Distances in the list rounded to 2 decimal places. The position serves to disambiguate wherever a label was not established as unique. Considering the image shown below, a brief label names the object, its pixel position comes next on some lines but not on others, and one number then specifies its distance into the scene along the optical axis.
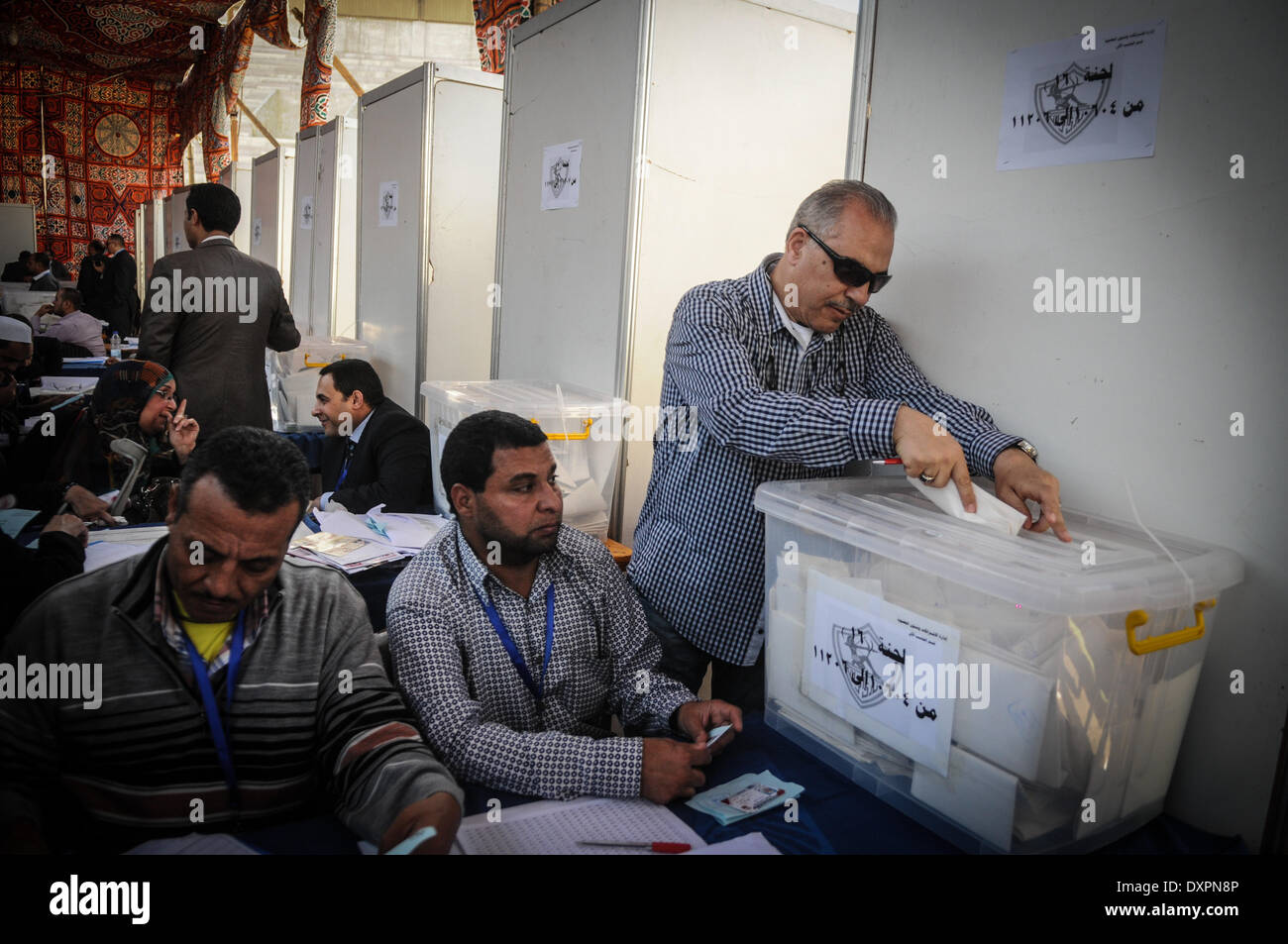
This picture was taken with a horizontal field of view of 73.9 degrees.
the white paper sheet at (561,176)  2.83
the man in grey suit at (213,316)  3.42
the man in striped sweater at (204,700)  1.23
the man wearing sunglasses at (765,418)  1.44
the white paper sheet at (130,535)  2.33
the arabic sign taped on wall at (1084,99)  1.34
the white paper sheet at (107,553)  2.12
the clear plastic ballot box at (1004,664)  1.06
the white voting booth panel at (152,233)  13.38
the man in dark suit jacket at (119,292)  10.96
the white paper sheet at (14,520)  2.26
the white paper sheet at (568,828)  1.19
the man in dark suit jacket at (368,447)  3.12
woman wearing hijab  2.86
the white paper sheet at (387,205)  4.27
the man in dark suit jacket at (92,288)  10.86
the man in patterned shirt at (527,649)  1.34
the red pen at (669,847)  1.18
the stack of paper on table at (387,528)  2.47
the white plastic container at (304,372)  4.39
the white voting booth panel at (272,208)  7.56
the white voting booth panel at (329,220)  5.73
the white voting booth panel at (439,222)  3.93
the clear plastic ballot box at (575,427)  2.44
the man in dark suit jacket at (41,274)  9.23
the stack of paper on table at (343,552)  2.27
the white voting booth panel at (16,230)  12.91
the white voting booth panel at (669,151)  2.51
